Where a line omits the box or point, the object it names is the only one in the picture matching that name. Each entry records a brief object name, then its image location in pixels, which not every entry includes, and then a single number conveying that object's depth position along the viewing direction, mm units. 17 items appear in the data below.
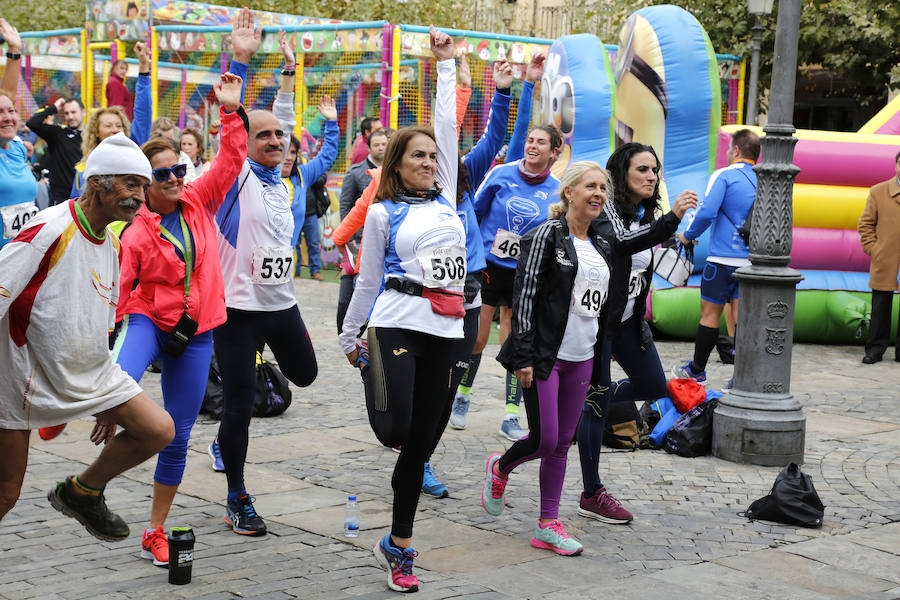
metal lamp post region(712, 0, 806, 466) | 12968
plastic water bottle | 9723
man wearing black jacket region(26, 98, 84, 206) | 19612
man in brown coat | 20518
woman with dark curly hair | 10168
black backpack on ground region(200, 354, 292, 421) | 14528
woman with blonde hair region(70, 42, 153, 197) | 12696
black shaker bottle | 8260
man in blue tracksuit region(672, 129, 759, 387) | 17217
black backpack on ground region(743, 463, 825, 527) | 10412
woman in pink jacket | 8678
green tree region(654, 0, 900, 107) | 32957
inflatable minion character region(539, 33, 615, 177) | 23485
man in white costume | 7146
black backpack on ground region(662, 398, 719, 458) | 13107
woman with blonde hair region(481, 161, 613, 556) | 9493
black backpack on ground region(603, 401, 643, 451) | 13386
